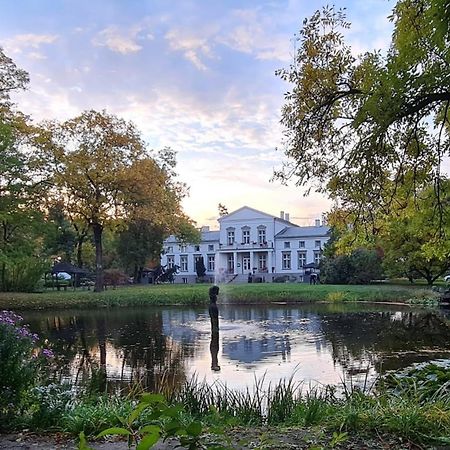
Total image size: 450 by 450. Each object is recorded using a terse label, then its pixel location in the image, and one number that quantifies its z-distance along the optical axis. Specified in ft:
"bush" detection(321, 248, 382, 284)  131.64
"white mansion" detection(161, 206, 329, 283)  199.52
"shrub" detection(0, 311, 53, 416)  15.23
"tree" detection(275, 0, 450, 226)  21.79
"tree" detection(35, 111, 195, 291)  104.83
